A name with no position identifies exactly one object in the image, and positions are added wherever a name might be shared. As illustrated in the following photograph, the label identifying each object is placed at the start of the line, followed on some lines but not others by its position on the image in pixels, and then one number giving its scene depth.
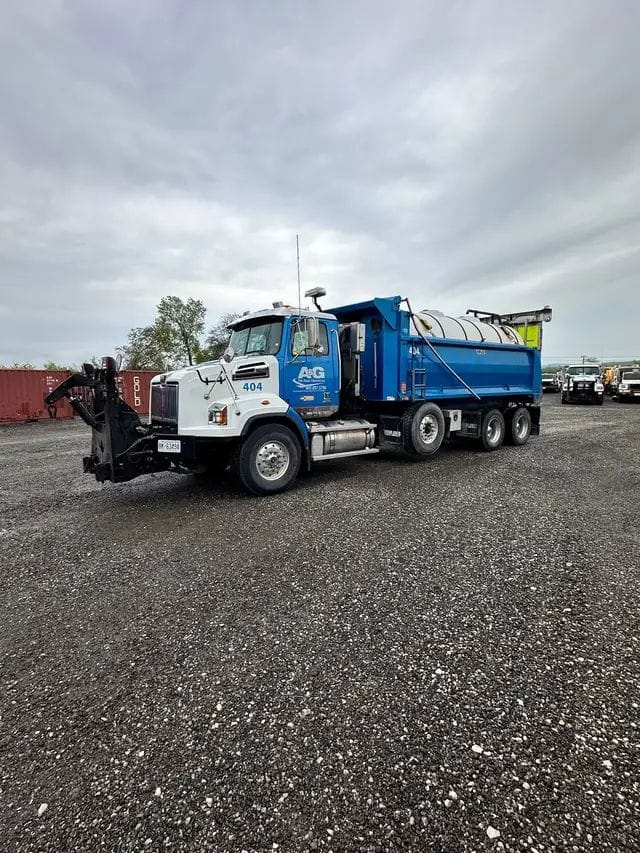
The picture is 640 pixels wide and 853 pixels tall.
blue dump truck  5.72
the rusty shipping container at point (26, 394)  17.45
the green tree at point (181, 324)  45.75
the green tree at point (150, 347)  45.22
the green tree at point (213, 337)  45.70
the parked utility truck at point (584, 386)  25.61
